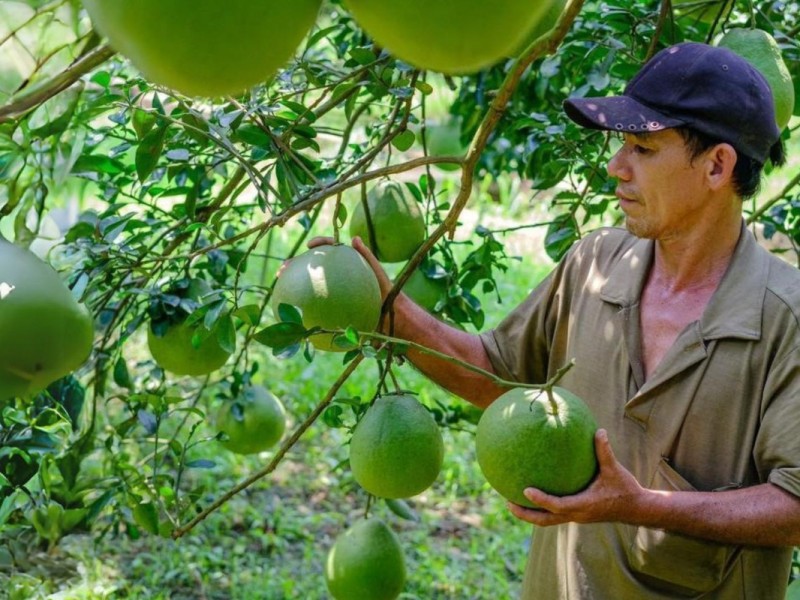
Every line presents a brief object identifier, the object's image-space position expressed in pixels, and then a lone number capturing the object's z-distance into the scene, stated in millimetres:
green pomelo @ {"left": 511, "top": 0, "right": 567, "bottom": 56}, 1381
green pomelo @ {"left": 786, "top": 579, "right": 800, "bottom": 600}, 1758
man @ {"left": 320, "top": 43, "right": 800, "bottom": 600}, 1801
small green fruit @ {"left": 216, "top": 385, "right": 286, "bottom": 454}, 2658
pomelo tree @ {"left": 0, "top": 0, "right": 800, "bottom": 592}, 1375
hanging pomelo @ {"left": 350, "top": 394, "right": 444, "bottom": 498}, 1666
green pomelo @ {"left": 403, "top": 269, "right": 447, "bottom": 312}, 2295
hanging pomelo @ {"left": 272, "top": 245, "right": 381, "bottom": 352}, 1513
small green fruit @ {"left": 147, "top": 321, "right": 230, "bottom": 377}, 2063
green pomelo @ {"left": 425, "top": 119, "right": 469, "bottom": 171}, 3762
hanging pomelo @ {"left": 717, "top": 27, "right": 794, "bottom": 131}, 1757
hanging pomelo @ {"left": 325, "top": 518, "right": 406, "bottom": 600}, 2201
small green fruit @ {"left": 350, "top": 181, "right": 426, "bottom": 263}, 1989
